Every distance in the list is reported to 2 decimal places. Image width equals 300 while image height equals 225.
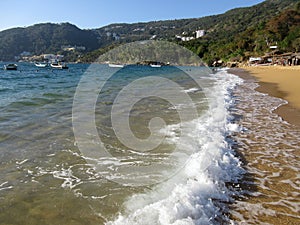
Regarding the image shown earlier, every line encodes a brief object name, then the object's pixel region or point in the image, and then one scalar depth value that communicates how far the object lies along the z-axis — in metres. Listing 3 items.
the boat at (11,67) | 62.09
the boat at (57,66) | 67.72
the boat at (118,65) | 83.51
